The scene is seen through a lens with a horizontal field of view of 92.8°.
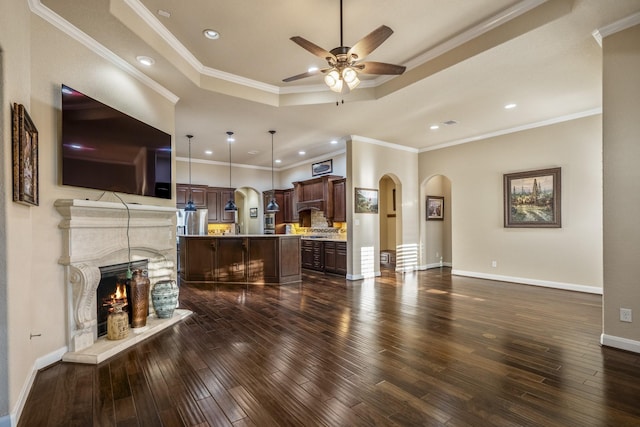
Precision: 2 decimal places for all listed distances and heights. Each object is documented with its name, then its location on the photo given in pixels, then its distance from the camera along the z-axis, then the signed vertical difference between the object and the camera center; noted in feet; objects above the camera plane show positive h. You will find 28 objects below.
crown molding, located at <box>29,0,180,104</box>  8.76 +5.84
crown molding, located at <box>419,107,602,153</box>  17.55 +5.76
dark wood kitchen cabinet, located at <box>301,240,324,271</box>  25.52 -3.37
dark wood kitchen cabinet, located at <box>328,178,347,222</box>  24.77 +1.33
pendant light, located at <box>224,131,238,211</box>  26.63 +0.81
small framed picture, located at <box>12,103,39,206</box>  6.87 +1.45
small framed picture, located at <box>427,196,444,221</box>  27.06 +0.64
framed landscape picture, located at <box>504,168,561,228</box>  18.81 +1.02
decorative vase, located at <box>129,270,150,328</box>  11.31 -3.10
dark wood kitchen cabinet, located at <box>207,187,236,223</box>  30.35 +1.24
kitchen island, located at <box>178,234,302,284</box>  20.89 -3.00
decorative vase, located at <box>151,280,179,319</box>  12.65 -3.47
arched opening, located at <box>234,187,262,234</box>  35.50 +0.69
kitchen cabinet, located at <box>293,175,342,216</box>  25.83 +2.02
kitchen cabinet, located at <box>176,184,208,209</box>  28.68 +2.02
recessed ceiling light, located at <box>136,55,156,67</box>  11.25 +5.88
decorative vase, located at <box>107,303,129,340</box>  10.32 -3.67
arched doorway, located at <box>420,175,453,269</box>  26.58 -0.78
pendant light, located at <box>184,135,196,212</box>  26.81 +0.83
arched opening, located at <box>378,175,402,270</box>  30.97 +0.03
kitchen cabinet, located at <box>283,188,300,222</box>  30.71 +1.10
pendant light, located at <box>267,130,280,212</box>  23.28 +0.68
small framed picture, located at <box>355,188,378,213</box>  22.29 +1.14
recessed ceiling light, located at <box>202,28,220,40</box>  11.07 +6.73
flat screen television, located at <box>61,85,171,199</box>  9.53 +2.44
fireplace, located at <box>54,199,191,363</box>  9.36 -1.25
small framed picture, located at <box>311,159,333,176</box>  27.68 +4.52
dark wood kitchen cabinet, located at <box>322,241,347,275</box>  23.08 -3.26
